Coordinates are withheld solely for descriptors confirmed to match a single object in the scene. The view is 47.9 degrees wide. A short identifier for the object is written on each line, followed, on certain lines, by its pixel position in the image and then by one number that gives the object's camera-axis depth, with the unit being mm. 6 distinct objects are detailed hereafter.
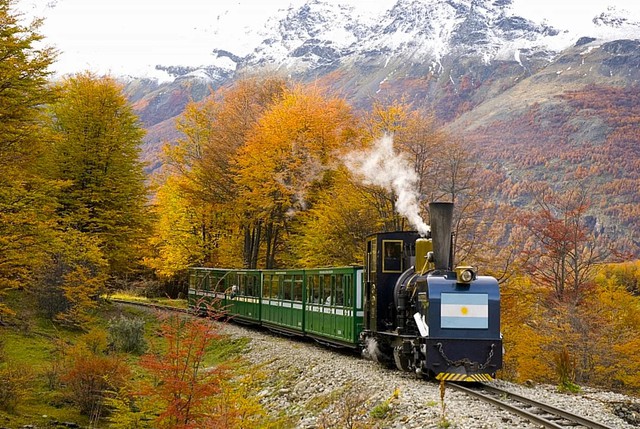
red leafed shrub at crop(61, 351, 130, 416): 17766
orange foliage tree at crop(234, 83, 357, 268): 31812
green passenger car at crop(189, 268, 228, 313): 33156
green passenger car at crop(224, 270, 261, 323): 29469
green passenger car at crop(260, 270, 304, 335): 24281
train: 13977
